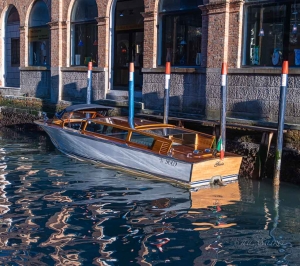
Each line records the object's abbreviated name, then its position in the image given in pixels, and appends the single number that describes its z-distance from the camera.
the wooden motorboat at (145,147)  10.41
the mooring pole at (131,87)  13.13
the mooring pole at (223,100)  11.57
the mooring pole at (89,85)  16.70
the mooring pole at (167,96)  13.47
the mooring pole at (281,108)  10.69
